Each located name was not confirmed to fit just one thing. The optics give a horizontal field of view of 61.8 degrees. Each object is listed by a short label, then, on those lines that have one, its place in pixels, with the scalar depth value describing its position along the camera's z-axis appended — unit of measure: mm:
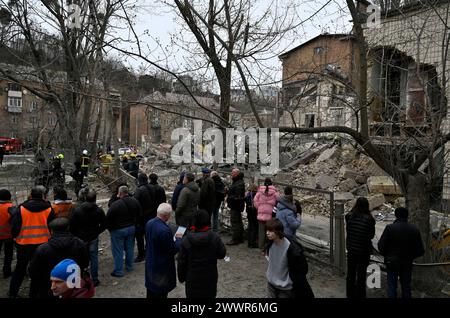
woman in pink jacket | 7617
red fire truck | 40194
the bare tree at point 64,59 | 16922
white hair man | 4613
